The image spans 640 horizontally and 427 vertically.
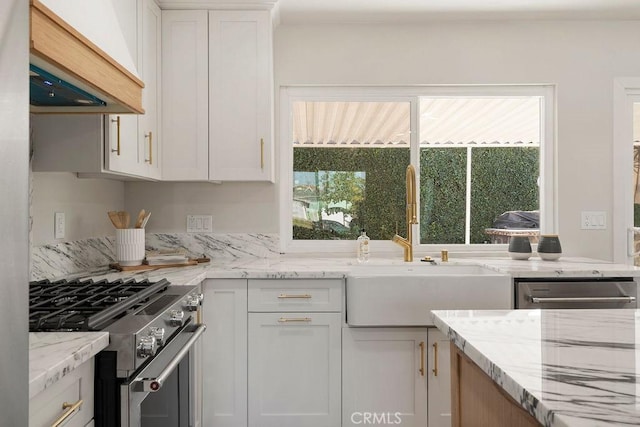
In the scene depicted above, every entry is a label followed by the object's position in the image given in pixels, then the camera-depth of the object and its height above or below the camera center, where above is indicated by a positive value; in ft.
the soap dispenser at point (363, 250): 9.63 -0.71
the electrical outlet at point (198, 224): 9.87 -0.20
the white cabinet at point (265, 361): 7.75 -2.40
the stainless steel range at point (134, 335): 3.87 -1.14
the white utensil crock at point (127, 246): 7.97 -0.54
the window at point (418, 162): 10.19 +1.17
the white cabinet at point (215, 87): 8.79 +2.38
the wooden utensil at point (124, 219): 8.23 -0.08
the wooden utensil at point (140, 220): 8.35 -0.10
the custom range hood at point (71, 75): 3.59 +1.32
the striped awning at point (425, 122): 10.21 +2.04
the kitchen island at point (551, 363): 2.18 -0.87
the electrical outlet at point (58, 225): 7.11 -0.17
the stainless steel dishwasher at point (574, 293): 7.70 -1.27
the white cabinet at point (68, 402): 3.04 -1.32
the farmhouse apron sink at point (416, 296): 7.63 -1.31
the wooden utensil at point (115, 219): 8.11 -0.08
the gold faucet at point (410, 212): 9.39 +0.07
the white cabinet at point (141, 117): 6.89 +1.64
